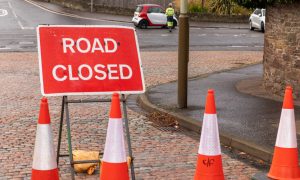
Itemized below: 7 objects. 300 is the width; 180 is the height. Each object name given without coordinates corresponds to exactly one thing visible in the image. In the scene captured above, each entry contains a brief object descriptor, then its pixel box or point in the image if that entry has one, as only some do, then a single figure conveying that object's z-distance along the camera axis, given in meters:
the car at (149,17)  52.20
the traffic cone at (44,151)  8.17
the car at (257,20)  52.10
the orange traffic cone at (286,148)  9.44
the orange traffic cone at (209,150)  8.87
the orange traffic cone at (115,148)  8.40
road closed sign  9.25
